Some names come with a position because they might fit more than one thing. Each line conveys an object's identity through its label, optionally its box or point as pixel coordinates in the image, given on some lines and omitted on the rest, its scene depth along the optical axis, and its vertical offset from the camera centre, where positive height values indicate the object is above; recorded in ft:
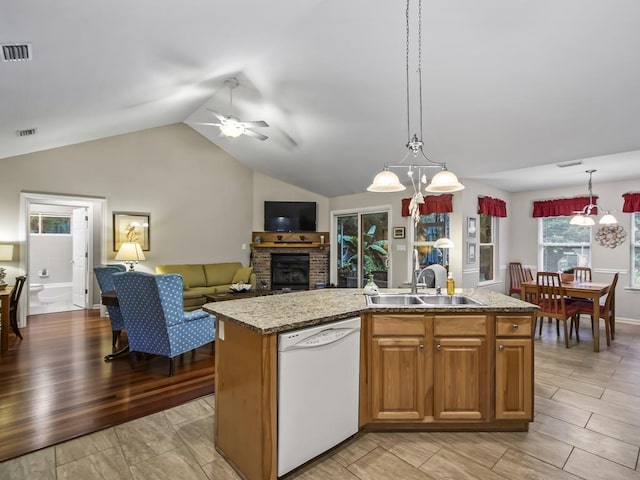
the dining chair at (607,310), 13.82 -3.01
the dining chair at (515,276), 19.88 -2.31
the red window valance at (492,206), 19.16 +1.91
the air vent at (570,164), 14.48 +3.33
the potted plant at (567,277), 15.28 -1.75
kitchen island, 7.22 -2.71
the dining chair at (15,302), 13.60 -2.59
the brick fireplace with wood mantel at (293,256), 24.84 -1.43
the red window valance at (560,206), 19.13 +1.93
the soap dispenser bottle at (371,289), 8.77 -1.33
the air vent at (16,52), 7.61 +4.35
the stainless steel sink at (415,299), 8.61 -1.57
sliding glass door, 22.75 -0.63
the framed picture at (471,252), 18.62 -0.75
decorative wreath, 18.25 +0.20
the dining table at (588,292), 12.92 -2.18
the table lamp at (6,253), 15.05 -0.64
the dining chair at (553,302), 13.71 -2.71
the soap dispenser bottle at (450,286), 8.75 -1.24
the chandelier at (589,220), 16.09 +0.90
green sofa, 19.10 -2.50
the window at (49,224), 25.14 +1.14
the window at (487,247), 20.79 -0.51
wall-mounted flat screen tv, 24.77 +1.62
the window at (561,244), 19.83 -0.31
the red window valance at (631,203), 17.13 +1.86
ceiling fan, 12.96 +4.56
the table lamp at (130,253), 17.60 -0.75
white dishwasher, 5.74 -2.78
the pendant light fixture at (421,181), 7.65 +1.30
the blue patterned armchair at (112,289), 13.00 -2.29
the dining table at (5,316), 12.04 -2.83
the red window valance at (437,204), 18.08 +1.91
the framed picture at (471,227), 18.58 +0.66
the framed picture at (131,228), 19.51 +0.63
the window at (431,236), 19.08 +0.16
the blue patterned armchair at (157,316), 10.13 -2.48
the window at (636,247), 17.92 -0.44
